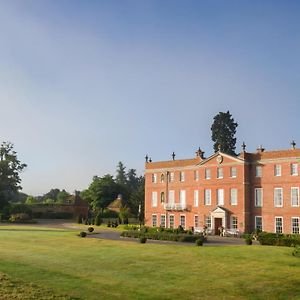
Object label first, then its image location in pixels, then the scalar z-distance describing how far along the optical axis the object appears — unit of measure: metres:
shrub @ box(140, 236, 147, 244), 29.77
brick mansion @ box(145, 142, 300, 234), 40.41
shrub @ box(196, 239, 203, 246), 28.48
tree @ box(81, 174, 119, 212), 73.33
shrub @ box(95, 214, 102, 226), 56.04
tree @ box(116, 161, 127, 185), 129.22
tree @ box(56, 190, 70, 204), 104.94
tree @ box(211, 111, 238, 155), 66.46
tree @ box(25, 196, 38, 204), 92.76
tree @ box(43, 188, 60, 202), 131.51
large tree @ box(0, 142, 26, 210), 73.62
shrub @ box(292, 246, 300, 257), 22.39
